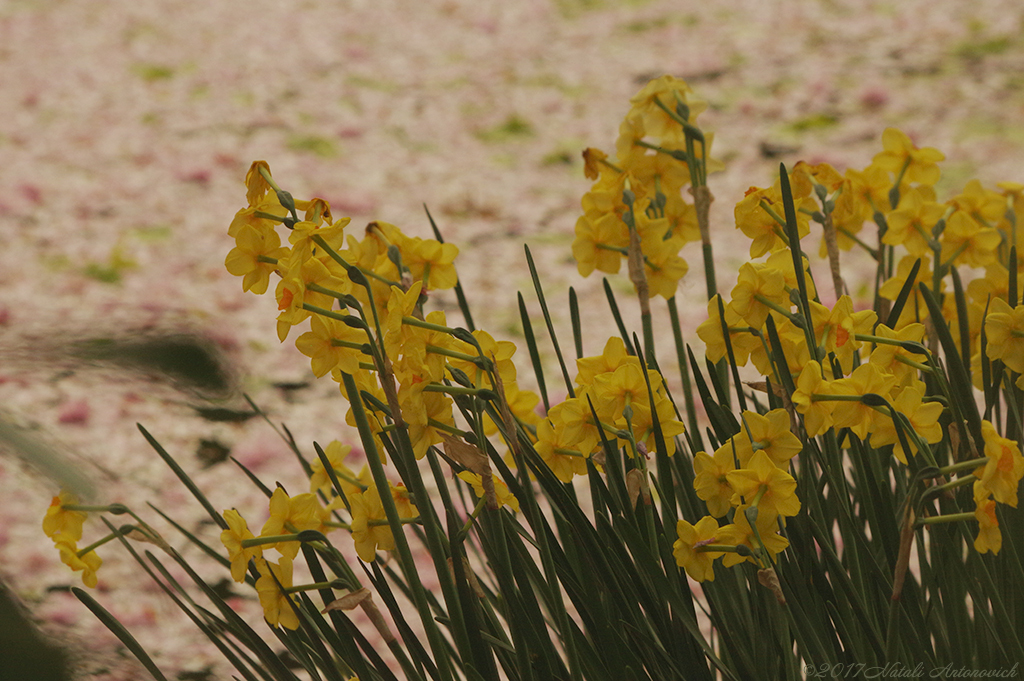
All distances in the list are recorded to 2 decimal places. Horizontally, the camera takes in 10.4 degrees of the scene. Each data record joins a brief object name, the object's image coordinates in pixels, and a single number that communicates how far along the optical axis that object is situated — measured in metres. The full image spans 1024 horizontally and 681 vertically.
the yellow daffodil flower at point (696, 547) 3.29
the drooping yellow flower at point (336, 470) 3.46
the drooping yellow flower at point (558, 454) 3.35
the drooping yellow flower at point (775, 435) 3.28
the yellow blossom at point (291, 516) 3.32
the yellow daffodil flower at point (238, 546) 3.31
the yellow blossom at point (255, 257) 3.28
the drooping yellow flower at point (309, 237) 3.24
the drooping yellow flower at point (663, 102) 3.48
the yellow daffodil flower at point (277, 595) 3.31
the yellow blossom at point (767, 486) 3.27
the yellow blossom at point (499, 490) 3.33
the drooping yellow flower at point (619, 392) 3.31
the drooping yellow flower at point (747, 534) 3.28
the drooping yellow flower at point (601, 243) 3.45
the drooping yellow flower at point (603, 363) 3.34
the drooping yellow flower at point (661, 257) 3.45
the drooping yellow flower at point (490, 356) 3.34
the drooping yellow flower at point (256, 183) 3.29
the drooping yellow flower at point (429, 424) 3.29
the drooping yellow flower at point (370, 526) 3.33
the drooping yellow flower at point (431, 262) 3.38
